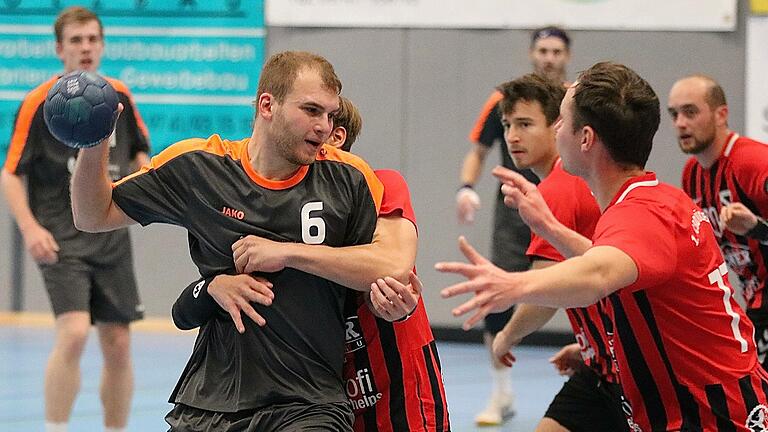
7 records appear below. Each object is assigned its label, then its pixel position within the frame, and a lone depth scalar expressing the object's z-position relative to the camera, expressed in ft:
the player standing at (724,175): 35.76
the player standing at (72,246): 39.37
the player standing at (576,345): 28.32
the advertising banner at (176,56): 67.31
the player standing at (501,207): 47.01
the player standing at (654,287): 22.30
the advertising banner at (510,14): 61.67
